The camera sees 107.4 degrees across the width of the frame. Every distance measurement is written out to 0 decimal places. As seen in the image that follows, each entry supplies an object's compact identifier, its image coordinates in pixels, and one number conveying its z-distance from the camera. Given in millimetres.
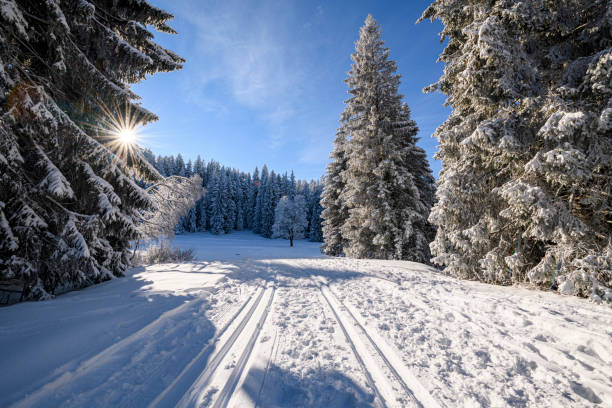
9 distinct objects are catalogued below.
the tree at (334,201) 18469
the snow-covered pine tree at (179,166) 51906
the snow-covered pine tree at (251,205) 57500
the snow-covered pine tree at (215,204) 47875
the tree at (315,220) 49531
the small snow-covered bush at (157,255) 12034
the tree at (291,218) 42062
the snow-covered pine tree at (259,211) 54531
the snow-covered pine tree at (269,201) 52212
